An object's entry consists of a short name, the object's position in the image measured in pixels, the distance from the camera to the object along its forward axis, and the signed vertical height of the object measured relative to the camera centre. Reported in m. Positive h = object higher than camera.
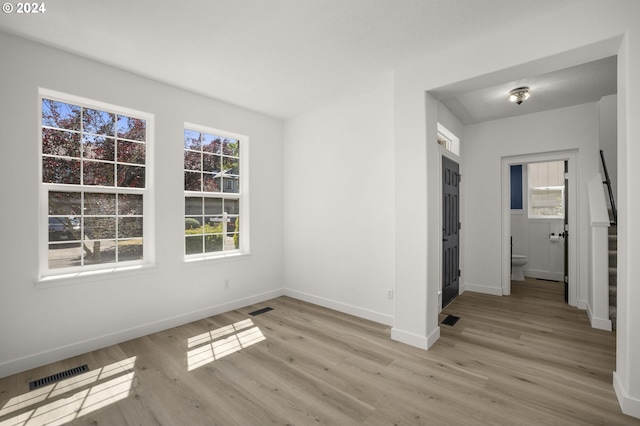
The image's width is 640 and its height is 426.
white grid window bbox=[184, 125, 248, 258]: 3.79 +0.28
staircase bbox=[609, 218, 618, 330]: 3.36 -0.77
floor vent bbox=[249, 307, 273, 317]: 3.92 -1.33
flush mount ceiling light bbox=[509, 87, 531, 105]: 3.53 +1.42
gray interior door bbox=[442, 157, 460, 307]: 4.13 -0.26
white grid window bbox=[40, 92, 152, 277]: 2.80 +0.29
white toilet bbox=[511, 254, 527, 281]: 5.75 -1.06
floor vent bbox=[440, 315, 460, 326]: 3.58 -1.33
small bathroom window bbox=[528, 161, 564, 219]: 6.10 +0.46
